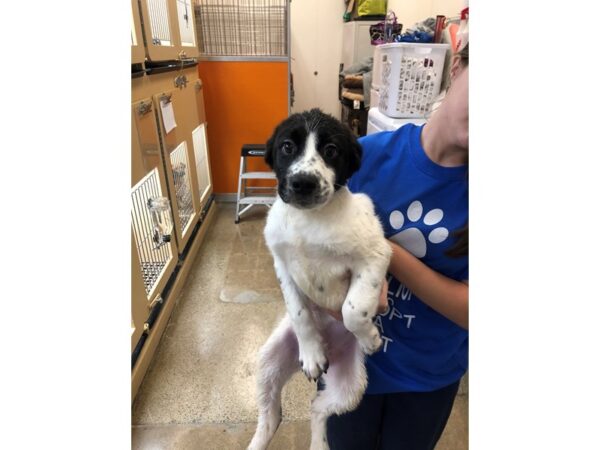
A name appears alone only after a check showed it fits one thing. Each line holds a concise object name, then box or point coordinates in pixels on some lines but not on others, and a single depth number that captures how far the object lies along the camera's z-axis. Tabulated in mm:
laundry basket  2137
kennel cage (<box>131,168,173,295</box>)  1993
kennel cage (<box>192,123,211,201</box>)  3478
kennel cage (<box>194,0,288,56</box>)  3570
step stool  3619
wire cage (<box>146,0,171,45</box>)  2258
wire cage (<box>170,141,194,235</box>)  2750
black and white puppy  925
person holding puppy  896
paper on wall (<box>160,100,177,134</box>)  2322
